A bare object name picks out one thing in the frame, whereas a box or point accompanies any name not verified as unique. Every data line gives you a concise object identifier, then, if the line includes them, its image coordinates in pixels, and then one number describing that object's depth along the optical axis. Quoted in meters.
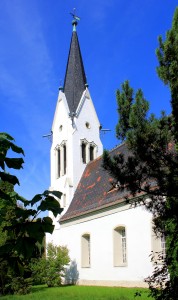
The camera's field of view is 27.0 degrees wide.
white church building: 18.73
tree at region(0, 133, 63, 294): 2.31
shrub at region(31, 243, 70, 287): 23.58
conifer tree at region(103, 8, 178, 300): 6.50
